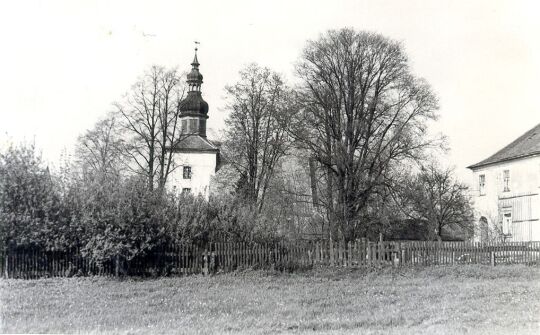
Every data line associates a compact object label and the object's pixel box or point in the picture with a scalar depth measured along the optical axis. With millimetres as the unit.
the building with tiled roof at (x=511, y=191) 41000
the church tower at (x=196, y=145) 63469
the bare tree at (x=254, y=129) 41594
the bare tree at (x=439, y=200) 60062
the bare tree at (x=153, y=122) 41094
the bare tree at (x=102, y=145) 42656
